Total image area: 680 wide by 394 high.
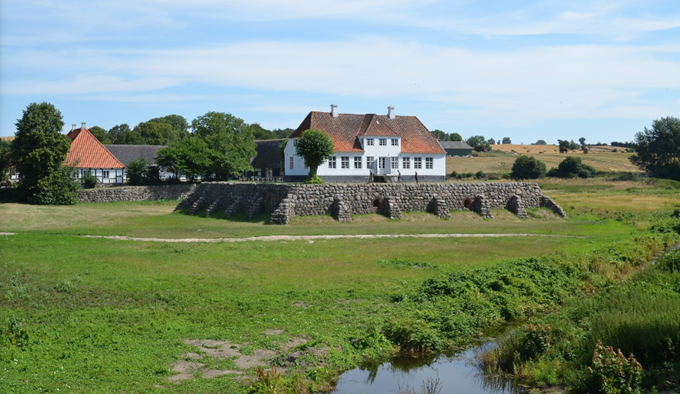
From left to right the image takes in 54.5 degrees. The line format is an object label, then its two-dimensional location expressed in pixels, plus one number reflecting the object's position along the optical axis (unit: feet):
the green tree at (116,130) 451.16
